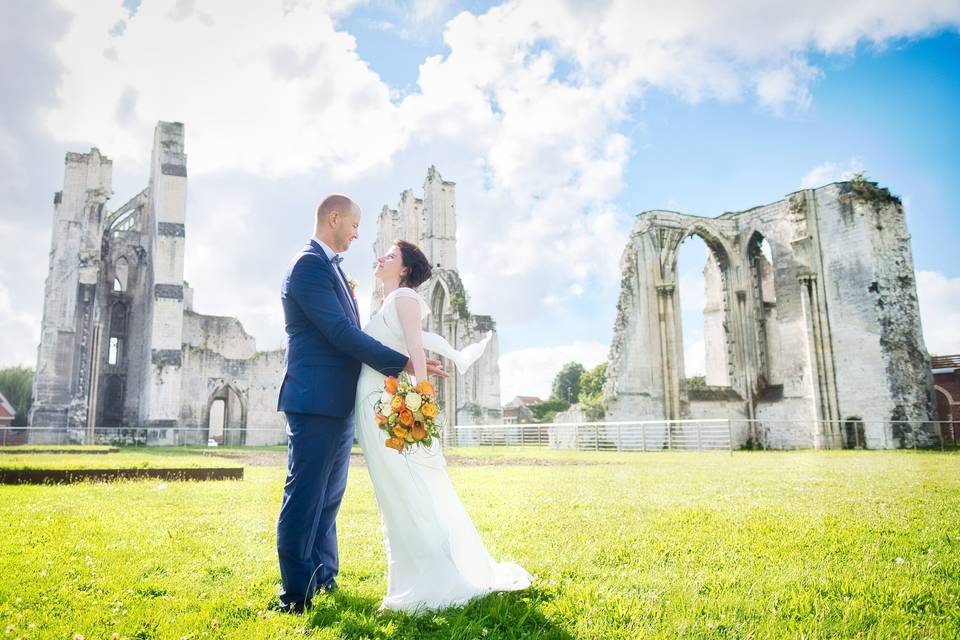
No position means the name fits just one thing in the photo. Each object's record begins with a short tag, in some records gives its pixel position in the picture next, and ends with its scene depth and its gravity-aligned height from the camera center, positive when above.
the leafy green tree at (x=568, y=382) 78.00 +4.17
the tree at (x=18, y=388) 50.16 +3.12
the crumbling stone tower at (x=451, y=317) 32.91 +5.42
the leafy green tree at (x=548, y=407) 62.57 +0.92
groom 3.21 +0.09
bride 3.16 -0.51
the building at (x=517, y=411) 58.82 +0.68
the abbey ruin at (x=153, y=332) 29.00 +4.73
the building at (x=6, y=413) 42.91 +0.95
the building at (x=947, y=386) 30.59 +1.11
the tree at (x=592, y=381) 67.50 +3.71
